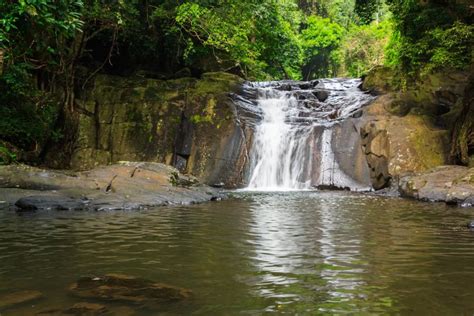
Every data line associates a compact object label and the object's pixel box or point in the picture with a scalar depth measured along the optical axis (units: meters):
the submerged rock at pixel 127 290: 3.66
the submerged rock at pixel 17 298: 3.56
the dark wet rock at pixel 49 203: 9.77
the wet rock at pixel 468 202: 11.08
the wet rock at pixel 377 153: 16.22
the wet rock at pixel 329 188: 16.92
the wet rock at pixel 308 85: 22.67
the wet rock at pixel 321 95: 21.31
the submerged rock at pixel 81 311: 3.33
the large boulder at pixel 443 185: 11.42
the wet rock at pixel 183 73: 23.34
